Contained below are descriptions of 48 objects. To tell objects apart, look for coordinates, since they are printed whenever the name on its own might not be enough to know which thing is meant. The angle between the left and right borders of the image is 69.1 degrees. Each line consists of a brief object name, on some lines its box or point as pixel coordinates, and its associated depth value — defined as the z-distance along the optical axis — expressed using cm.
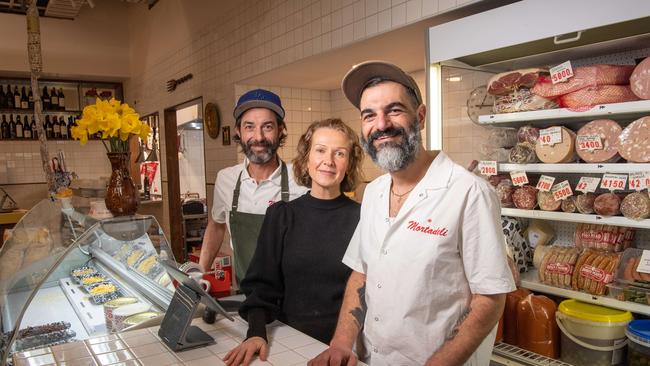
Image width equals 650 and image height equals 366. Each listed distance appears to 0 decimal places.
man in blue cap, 261
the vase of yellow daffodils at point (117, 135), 200
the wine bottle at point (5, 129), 774
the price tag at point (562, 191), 231
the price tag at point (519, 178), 241
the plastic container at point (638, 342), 194
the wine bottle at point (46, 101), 806
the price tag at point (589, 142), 216
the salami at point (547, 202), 237
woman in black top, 183
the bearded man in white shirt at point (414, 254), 143
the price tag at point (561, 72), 221
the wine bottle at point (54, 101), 812
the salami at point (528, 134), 243
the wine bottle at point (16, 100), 775
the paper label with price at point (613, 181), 205
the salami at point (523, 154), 243
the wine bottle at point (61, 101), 816
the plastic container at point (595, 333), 213
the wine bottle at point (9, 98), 771
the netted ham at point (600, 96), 205
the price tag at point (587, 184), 222
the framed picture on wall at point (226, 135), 514
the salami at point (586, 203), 225
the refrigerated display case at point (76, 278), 182
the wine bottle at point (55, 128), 815
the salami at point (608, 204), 210
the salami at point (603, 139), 211
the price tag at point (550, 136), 230
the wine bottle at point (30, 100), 784
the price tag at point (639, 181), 194
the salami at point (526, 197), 246
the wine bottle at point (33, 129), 796
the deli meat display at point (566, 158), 201
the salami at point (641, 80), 194
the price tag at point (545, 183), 238
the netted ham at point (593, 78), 208
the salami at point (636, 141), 196
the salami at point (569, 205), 231
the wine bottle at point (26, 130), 790
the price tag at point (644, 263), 204
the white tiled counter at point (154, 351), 145
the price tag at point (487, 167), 252
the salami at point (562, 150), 228
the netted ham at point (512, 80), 236
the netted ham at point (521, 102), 231
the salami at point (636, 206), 197
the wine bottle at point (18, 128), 784
